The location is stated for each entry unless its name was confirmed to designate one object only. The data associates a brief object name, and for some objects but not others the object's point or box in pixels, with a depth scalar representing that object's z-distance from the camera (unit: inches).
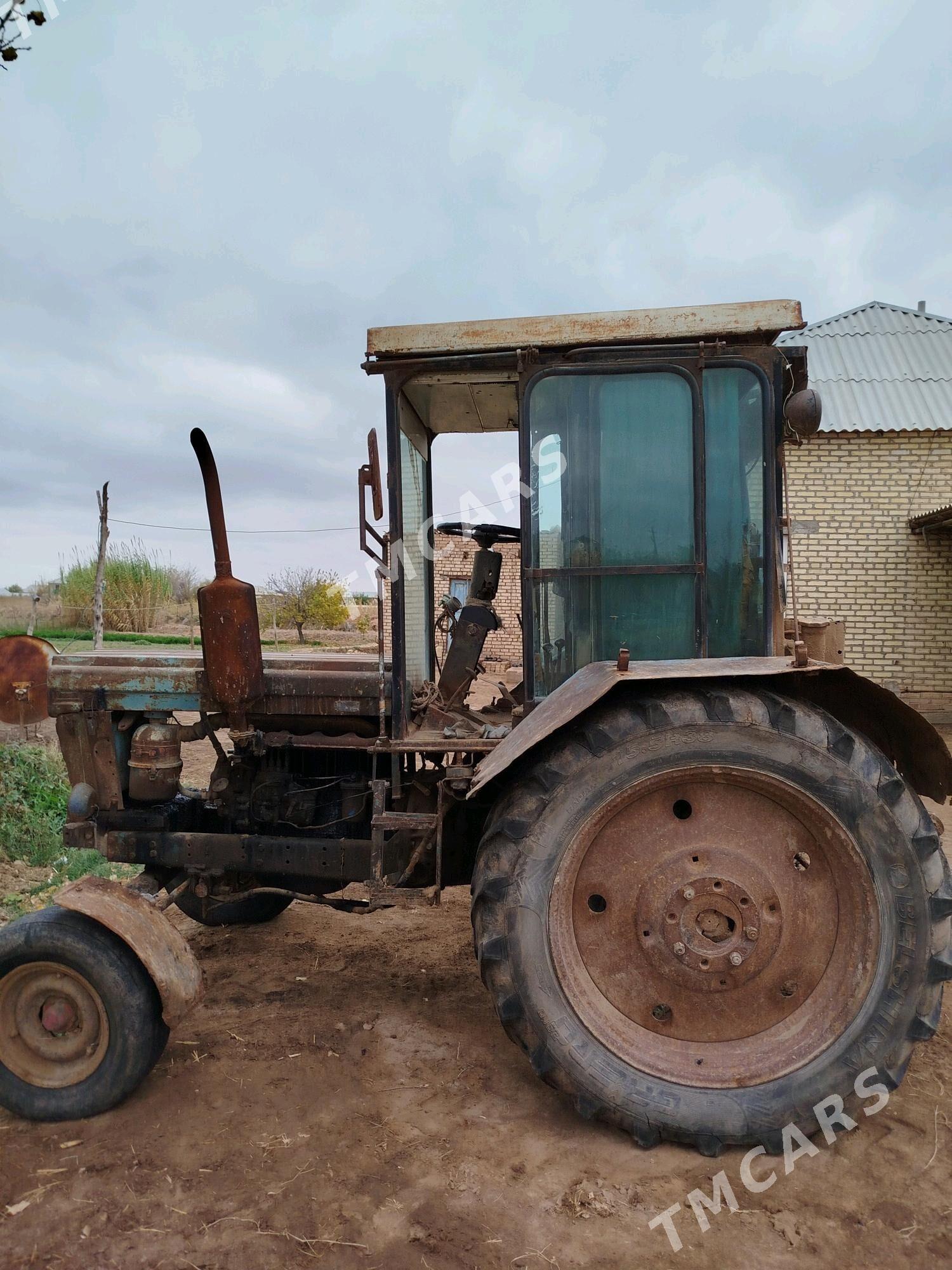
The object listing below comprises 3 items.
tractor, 91.7
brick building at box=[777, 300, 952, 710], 424.5
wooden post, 510.6
